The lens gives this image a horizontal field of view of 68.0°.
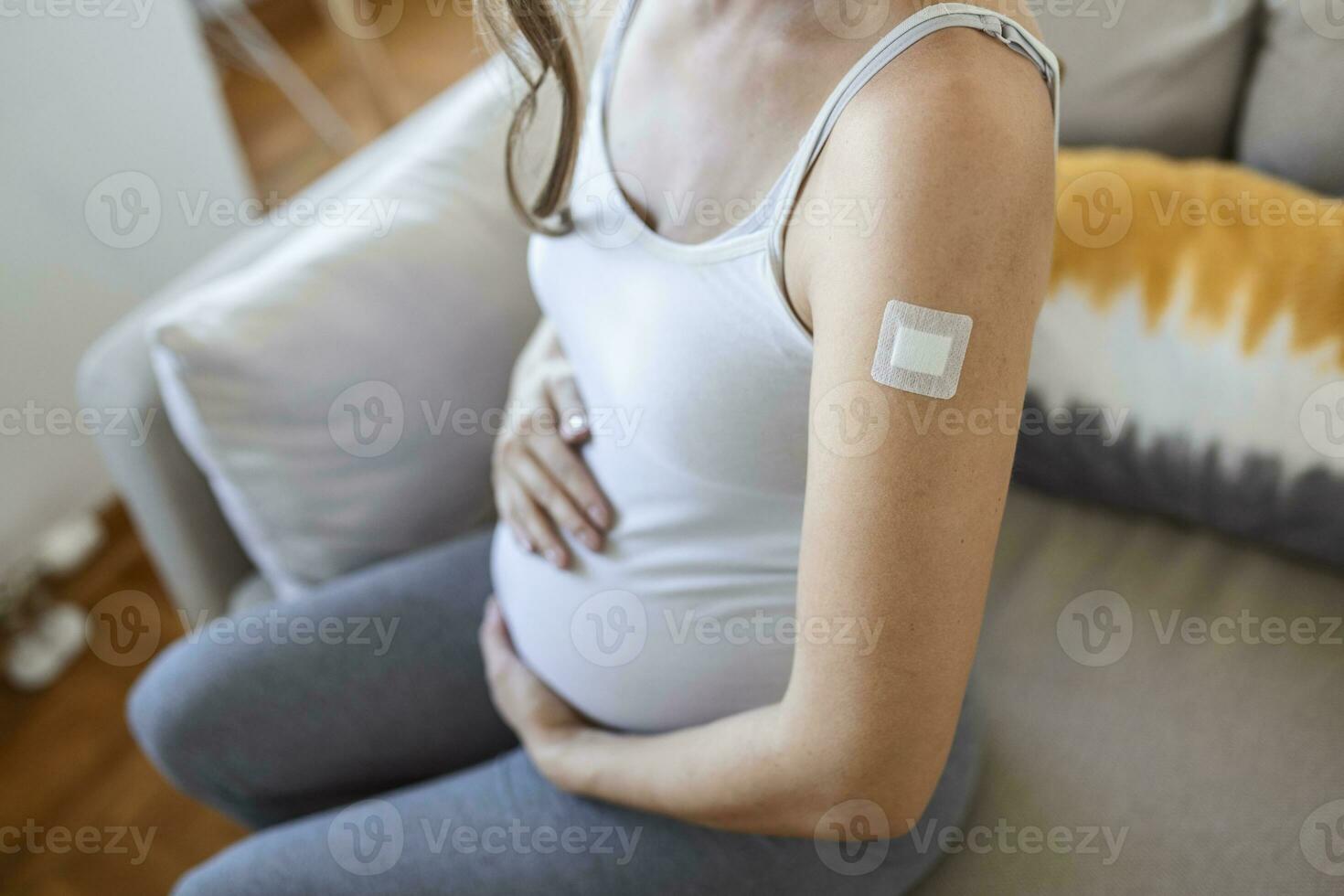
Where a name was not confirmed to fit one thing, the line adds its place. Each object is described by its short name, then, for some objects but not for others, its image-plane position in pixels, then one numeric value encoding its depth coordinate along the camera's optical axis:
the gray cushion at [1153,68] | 0.99
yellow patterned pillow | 0.84
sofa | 0.77
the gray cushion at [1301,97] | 0.90
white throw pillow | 0.96
